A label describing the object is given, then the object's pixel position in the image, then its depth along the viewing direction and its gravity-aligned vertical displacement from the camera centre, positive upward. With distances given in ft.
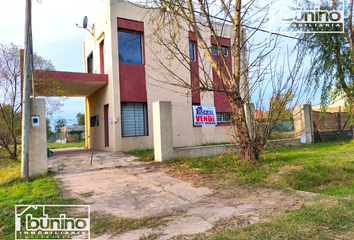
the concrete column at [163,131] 27.48 -0.22
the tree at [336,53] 35.32 +9.92
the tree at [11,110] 29.76 +3.21
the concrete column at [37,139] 20.85 -0.37
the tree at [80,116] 126.46 +8.82
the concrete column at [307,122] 43.09 +0.15
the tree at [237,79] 21.22 +4.03
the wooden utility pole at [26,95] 19.94 +3.27
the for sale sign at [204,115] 41.14 +2.07
